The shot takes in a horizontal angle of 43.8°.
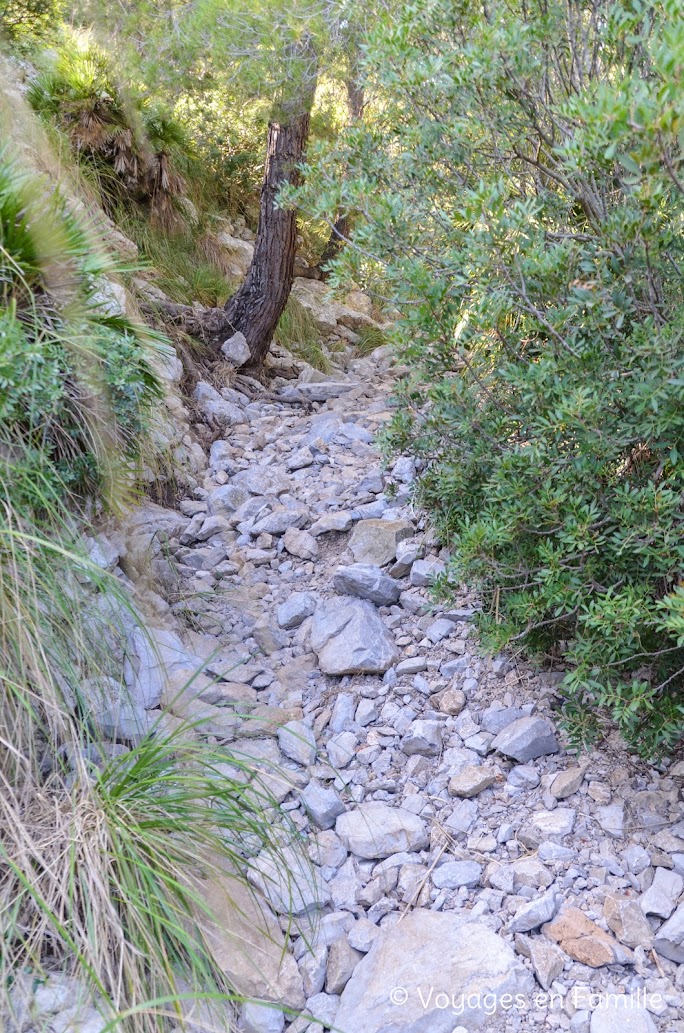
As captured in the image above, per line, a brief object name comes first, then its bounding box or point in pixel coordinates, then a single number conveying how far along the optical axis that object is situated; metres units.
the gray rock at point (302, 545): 4.17
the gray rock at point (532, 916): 2.25
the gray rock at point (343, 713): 3.12
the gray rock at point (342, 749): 2.98
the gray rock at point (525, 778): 2.68
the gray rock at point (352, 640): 3.29
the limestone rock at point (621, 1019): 1.98
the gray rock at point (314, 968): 2.32
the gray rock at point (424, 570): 3.59
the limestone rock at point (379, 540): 3.87
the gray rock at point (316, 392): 6.04
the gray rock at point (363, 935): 2.35
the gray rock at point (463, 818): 2.60
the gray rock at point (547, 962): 2.12
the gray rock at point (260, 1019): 2.21
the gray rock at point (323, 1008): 2.21
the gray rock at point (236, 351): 6.05
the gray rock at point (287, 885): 2.46
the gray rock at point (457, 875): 2.44
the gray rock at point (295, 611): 3.73
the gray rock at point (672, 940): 2.15
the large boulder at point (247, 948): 2.27
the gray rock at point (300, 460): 4.99
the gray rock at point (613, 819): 2.46
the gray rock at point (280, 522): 4.39
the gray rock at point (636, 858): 2.37
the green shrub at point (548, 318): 2.18
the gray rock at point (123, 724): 2.74
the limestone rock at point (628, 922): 2.20
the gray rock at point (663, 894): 2.24
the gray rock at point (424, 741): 2.88
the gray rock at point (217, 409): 5.51
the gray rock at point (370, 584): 3.62
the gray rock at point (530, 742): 2.73
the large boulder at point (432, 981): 2.08
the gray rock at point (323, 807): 2.73
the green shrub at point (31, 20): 6.66
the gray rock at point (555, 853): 2.43
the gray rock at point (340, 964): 2.31
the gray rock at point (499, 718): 2.86
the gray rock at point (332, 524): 4.21
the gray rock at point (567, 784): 2.60
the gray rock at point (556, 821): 2.50
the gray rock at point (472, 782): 2.67
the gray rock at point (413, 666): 3.25
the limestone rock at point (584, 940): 2.15
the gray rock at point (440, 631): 3.37
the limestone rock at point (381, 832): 2.59
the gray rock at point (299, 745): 2.98
